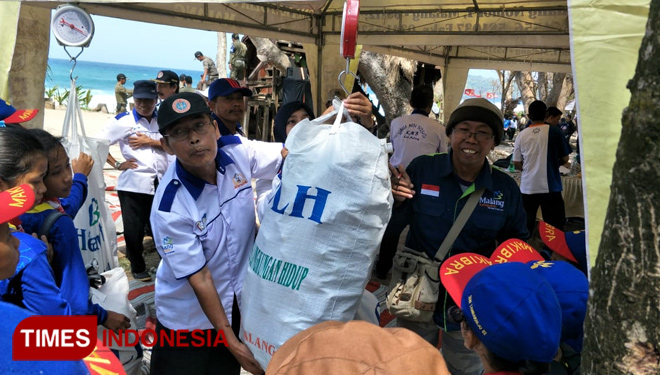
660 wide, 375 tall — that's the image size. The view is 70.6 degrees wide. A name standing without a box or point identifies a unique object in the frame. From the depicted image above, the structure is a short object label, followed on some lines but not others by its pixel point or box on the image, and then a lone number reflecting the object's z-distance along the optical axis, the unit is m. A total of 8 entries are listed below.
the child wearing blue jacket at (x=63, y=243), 1.75
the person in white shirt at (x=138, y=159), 4.05
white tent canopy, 5.16
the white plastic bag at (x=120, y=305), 2.02
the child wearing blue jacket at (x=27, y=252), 1.48
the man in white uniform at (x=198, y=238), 1.65
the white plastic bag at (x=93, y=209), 2.80
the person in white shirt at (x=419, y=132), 4.84
